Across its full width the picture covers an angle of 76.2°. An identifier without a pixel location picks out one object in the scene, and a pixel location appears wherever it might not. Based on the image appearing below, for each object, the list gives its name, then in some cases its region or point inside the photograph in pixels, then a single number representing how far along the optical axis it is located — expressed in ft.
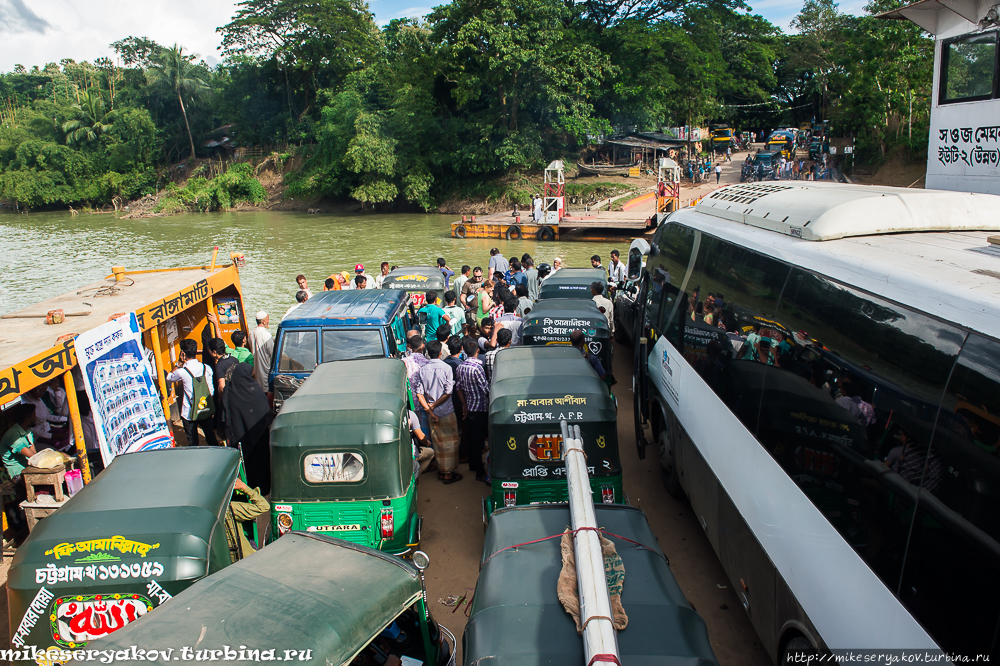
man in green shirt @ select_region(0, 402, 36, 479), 20.83
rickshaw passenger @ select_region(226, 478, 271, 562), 15.46
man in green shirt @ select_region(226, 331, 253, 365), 27.22
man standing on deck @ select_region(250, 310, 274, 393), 27.81
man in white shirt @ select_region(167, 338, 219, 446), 24.23
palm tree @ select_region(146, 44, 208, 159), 193.47
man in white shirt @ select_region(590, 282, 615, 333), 34.35
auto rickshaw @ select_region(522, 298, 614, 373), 27.66
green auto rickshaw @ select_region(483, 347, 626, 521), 18.49
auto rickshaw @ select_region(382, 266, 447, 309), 36.63
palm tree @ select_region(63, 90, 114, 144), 190.80
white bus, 8.01
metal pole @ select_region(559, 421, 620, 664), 9.18
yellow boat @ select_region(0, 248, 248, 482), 19.44
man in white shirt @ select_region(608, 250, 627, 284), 48.71
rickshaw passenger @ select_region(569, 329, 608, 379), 23.89
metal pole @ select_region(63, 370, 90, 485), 20.59
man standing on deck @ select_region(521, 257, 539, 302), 43.98
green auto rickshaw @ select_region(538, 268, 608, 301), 37.45
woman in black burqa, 22.82
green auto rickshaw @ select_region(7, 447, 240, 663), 11.73
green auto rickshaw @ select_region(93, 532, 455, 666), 9.04
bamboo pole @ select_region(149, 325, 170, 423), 27.32
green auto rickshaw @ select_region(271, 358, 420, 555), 17.26
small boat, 149.38
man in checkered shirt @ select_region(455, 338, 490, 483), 23.06
